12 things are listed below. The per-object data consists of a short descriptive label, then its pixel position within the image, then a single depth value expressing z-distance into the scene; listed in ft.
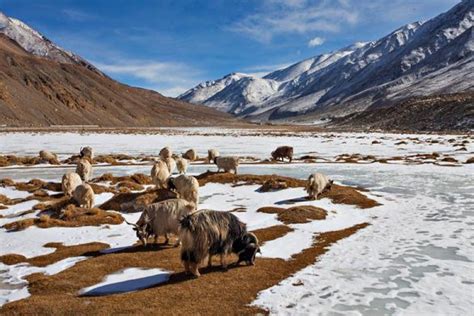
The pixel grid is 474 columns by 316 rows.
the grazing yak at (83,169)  88.48
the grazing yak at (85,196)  65.05
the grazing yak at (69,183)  74.23
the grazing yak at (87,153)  139.44
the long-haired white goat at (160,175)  75.10
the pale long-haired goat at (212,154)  125.23
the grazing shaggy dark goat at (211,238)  35.76
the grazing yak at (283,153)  137.55
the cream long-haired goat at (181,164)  101.35
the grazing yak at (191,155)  139.23
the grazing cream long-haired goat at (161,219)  45.19
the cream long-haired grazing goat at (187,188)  62.54
